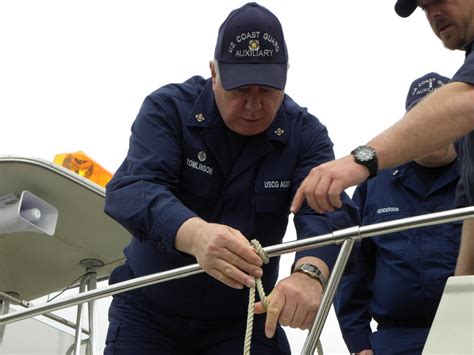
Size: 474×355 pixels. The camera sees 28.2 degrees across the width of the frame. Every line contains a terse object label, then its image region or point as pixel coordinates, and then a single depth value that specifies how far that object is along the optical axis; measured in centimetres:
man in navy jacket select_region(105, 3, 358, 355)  239
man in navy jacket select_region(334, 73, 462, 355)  278
